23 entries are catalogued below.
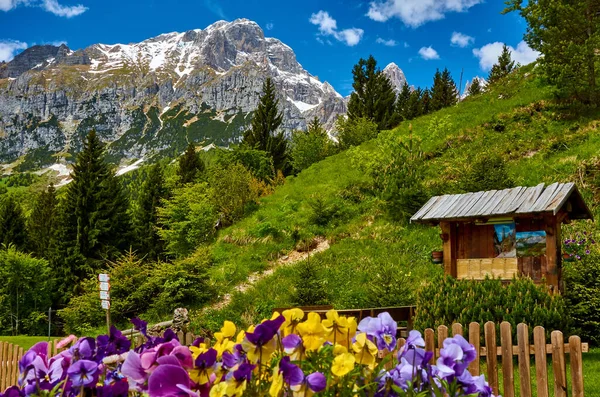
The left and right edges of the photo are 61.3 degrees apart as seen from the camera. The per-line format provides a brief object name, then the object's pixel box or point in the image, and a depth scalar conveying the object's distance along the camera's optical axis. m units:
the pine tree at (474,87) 52.25
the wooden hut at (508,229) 9.38
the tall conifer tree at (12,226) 45.88
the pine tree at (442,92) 53.56
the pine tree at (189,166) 46.72
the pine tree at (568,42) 21.22
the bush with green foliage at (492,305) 8.16
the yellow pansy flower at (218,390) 1.26
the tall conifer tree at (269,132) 46.12
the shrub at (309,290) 13.35
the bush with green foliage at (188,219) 27.44
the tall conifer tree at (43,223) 43.06
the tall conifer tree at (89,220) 37.44
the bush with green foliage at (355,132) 35.78
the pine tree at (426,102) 53.08
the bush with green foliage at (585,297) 8.92
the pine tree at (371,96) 44.66
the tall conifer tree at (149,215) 41.91
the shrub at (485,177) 16.42
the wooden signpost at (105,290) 15.16
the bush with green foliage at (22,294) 32.75
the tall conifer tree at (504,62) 51.75
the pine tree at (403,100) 54.06
